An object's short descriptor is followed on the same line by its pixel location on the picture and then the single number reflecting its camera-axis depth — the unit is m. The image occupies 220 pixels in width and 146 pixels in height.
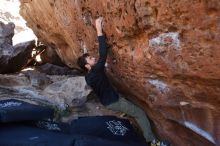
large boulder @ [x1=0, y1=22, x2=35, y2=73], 9.41
